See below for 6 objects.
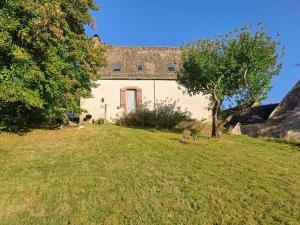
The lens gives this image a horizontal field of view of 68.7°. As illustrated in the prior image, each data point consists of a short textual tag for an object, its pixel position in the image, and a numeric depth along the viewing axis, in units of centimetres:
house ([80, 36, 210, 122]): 1725
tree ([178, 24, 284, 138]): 1197
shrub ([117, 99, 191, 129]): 1509
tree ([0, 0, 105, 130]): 1002
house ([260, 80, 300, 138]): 1491
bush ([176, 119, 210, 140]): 1331
